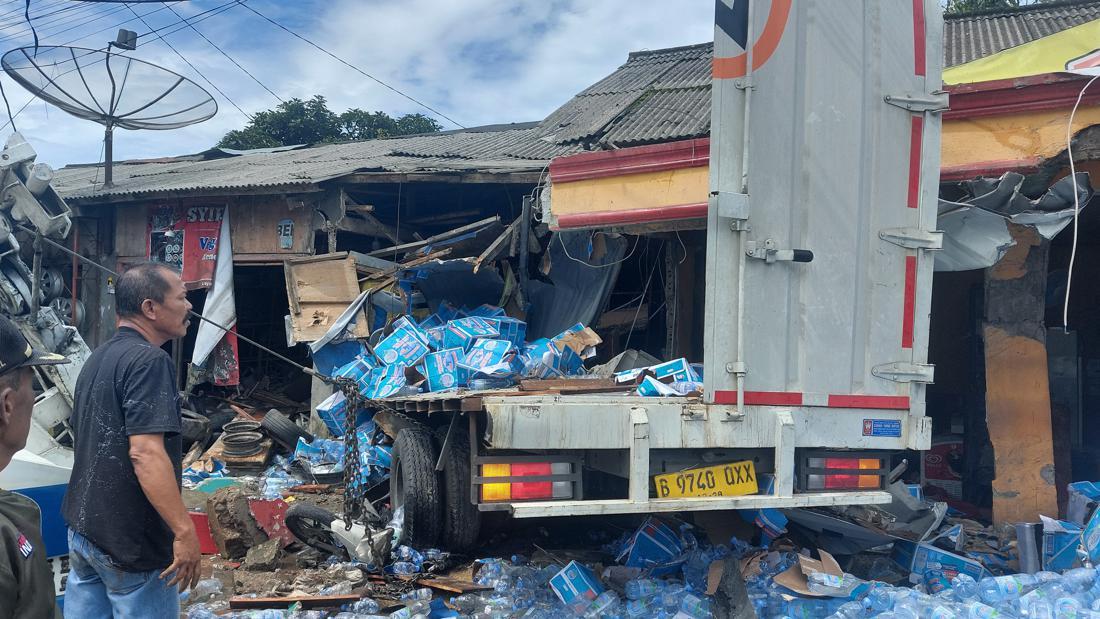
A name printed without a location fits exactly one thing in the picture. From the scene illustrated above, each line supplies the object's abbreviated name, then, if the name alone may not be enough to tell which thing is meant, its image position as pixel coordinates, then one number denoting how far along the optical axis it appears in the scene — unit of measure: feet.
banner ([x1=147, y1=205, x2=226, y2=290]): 33.30
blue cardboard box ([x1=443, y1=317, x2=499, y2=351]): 24.84
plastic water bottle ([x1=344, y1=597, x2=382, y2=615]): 14.53
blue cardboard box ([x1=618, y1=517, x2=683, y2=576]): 16.52
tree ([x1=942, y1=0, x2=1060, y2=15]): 51.97
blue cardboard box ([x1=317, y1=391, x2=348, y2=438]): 27.43
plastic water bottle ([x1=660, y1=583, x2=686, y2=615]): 14.33
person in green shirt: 4.66
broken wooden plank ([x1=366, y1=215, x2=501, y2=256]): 28.30
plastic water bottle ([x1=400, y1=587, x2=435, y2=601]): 15.24
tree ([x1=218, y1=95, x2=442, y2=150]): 84.38
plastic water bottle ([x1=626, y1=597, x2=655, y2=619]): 14.23
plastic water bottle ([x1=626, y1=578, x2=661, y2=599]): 14.84
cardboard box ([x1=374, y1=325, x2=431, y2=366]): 25.29
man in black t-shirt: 8.27
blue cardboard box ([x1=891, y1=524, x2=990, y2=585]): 16.36
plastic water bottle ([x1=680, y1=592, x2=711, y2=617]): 14.10
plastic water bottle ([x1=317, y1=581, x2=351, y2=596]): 15.07
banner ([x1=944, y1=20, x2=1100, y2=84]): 18.25
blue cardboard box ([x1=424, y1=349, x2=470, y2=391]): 22.97
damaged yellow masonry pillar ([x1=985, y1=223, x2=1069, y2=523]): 19.06
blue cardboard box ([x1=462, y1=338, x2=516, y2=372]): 22.85
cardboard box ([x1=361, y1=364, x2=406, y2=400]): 24.21
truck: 11.85
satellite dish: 35.96
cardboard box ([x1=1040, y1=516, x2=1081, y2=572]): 16.78
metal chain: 15.61
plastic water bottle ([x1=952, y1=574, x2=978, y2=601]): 14.64
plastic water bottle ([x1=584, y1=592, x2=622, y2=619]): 14.25
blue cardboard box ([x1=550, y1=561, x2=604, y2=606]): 14.57
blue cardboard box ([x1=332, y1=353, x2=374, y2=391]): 26.25
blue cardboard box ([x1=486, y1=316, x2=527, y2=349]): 25.85
